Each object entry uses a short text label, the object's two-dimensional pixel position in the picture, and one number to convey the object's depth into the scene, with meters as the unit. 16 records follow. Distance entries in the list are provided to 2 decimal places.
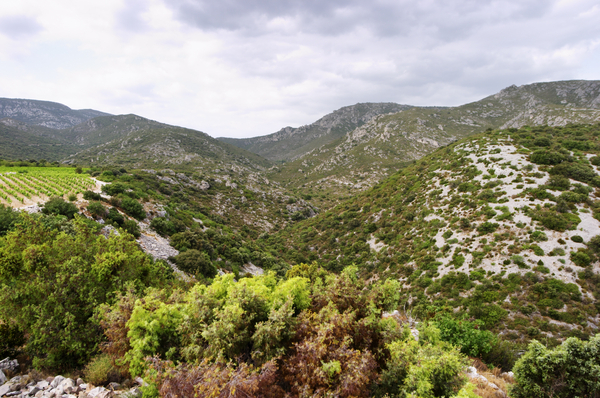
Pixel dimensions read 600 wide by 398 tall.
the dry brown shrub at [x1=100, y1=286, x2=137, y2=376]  7.55
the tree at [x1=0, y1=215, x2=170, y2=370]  8.43
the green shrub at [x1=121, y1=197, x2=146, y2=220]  29.11
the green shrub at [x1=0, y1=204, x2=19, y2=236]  15.97
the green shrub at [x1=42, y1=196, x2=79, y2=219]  20.76
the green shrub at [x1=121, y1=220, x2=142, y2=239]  23.87
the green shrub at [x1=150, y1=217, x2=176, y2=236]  29.48
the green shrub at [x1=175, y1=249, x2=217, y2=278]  23.50
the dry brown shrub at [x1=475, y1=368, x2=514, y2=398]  8.41
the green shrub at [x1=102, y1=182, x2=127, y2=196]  31.89
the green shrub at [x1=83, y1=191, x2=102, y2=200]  26.55
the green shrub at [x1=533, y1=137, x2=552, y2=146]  39.62
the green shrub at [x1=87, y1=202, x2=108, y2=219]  23.34
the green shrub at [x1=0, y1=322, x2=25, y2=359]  8.61
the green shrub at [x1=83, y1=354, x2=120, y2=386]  7.39
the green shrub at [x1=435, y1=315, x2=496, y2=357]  12.59
